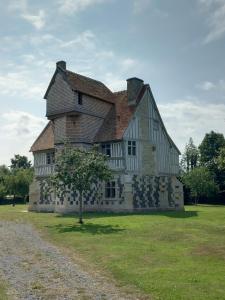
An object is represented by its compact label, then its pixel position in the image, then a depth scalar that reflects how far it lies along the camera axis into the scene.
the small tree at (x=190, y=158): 84.94
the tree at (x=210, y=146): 77.56
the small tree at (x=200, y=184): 58.41
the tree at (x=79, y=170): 25.67
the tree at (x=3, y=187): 63.23
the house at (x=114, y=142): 36.09
